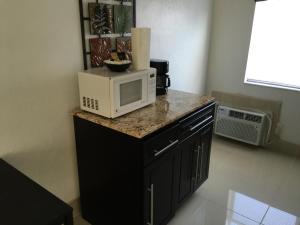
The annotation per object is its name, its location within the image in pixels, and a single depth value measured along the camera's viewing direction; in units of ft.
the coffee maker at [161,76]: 7.01
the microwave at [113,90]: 5.12
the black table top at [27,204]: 3.41
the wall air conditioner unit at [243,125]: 10.18
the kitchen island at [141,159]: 5.05
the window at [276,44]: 9.23
